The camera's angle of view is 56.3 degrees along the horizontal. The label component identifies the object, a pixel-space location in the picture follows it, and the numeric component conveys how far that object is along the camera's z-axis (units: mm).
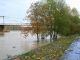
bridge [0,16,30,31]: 42078
